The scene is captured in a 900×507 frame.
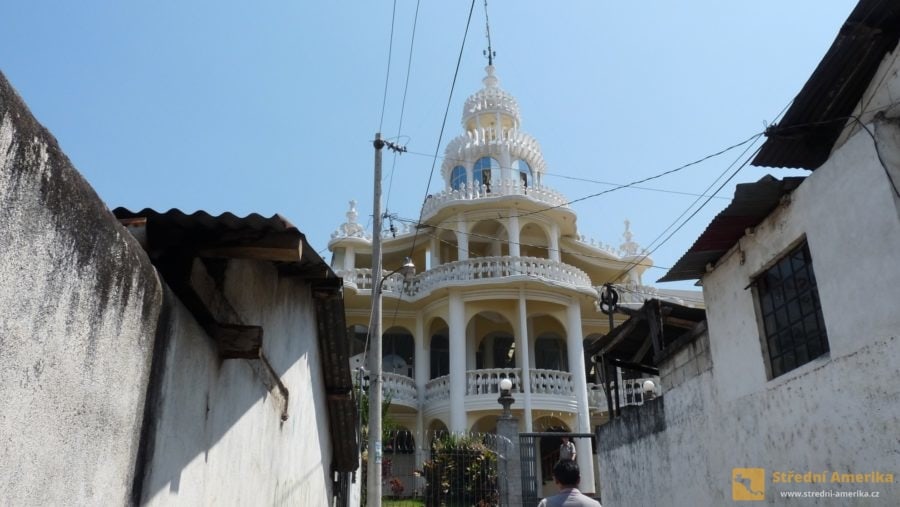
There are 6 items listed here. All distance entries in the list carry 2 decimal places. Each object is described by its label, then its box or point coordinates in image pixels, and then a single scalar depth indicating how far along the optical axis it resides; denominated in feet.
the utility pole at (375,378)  35.47
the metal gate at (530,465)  47.14
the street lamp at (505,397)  49.03
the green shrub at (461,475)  48.62
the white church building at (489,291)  66.18
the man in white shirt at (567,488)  14.94
